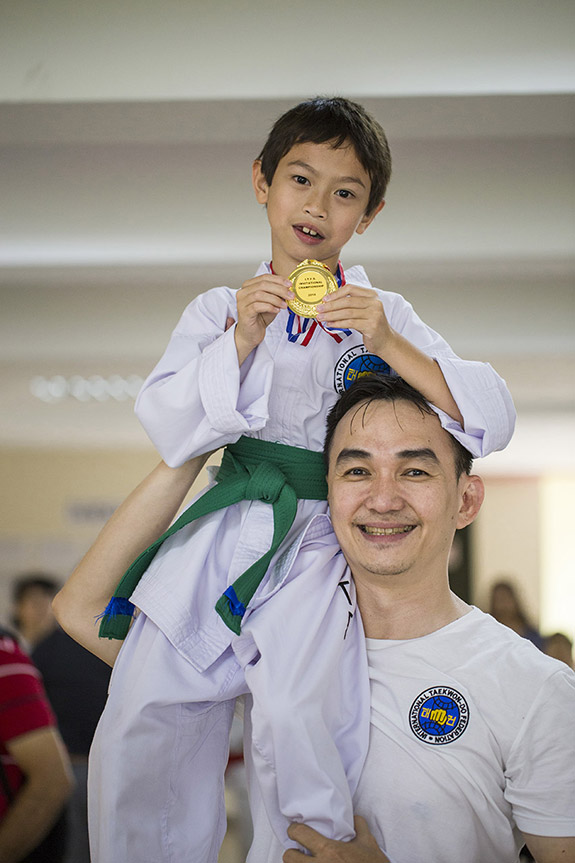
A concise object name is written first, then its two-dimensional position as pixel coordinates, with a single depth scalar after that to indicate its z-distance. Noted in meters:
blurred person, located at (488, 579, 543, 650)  6.46
